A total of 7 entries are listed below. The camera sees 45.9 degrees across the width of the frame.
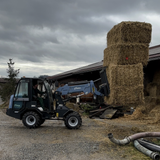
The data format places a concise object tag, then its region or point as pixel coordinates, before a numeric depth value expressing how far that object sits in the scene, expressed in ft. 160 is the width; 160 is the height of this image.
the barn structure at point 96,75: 35.22
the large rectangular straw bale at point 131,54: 30.76
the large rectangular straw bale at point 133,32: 30.37
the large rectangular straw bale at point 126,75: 30.22
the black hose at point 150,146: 13.70
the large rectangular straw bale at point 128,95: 30.19
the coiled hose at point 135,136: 14.87
